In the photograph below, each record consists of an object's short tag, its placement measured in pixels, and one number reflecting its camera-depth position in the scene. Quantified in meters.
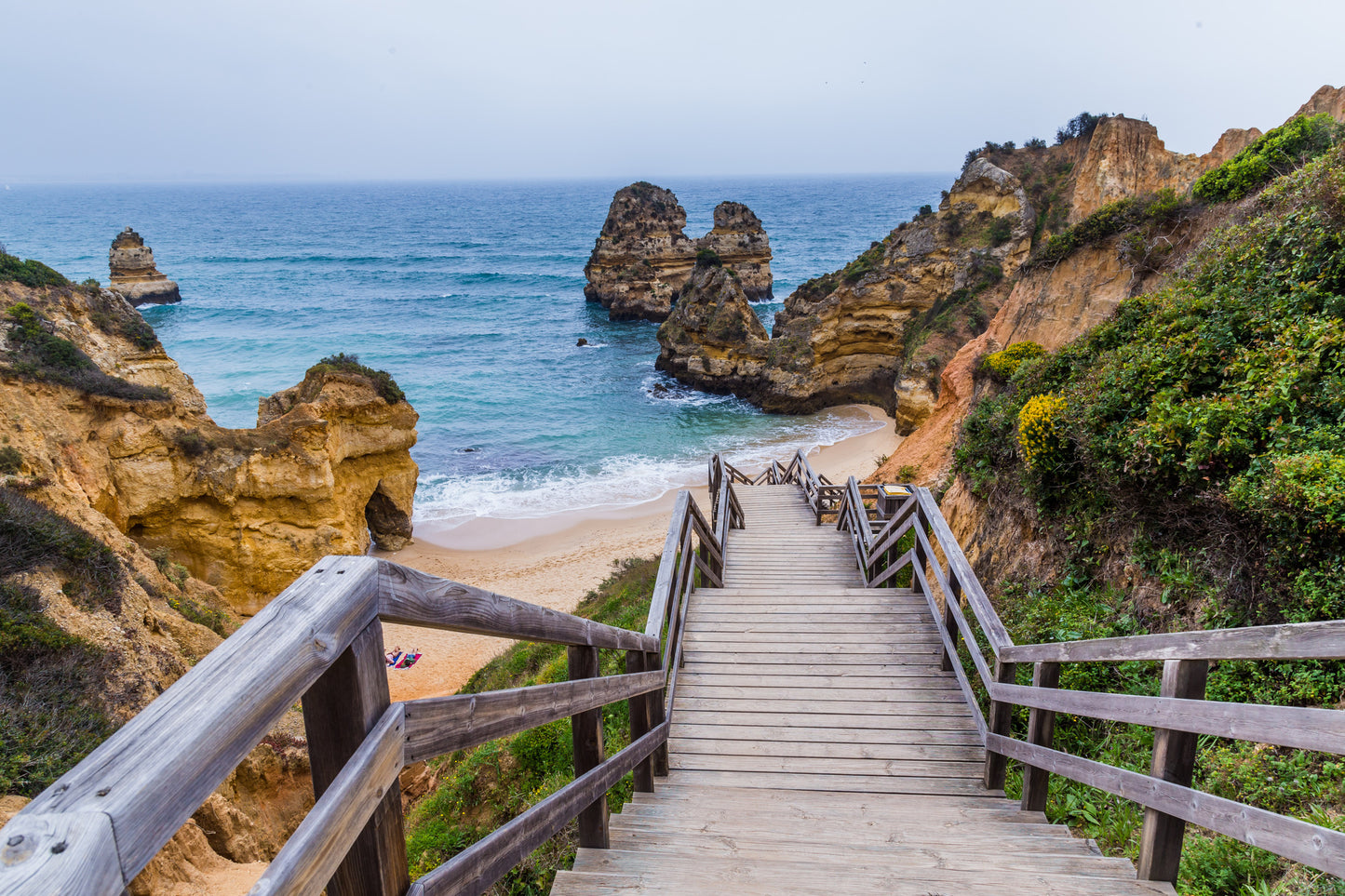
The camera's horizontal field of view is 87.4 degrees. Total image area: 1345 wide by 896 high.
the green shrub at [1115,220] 12.86
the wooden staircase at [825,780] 2.98
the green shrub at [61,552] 7.29
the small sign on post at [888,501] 12.64
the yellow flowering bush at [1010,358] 13.45
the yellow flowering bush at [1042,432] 7.43
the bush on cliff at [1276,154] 10.23
